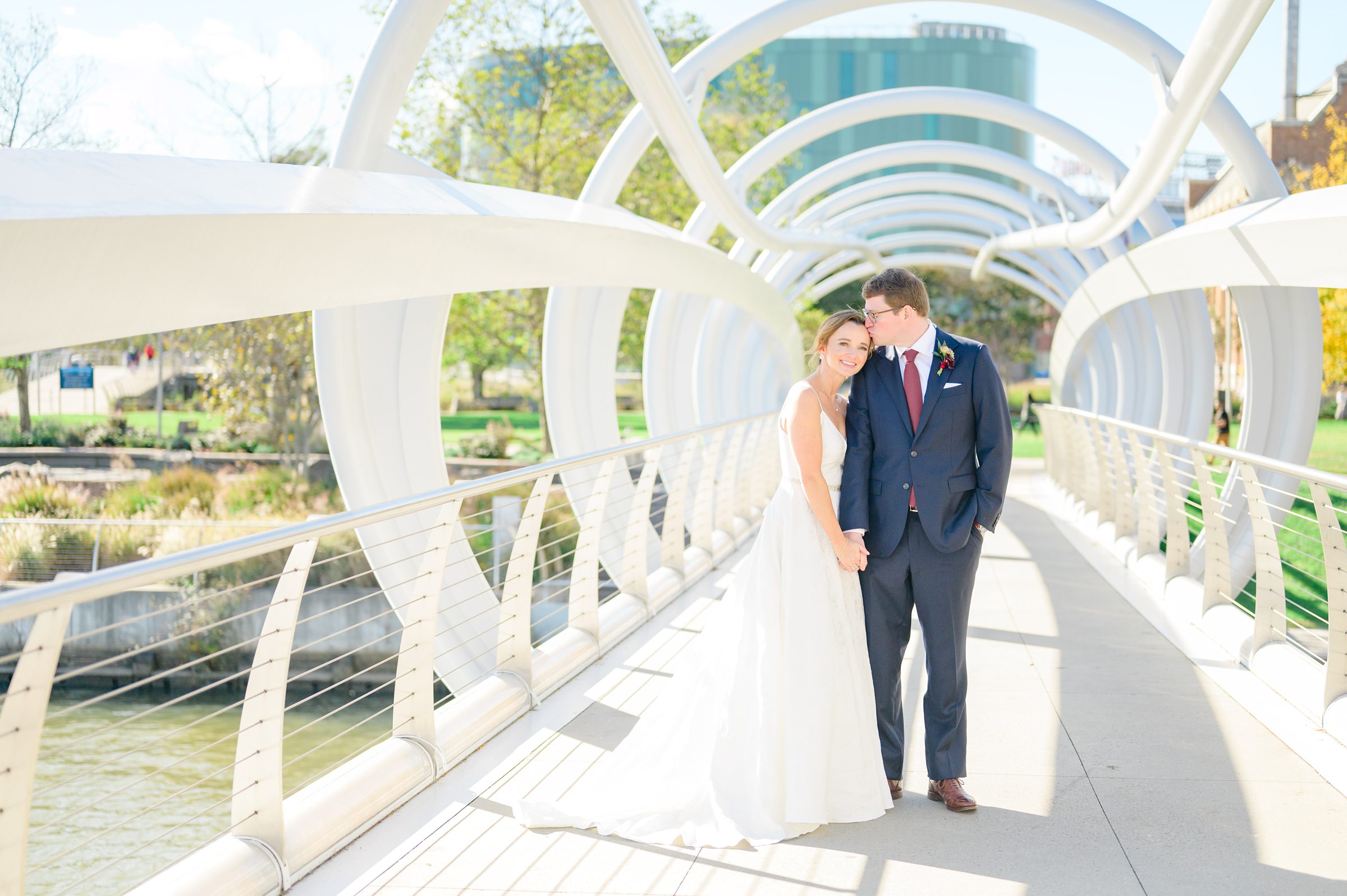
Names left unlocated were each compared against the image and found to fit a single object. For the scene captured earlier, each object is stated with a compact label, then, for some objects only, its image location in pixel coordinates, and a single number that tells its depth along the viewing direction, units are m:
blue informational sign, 29.05
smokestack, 37.69
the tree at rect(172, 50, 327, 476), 24.47
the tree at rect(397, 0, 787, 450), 24.88
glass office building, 55.25
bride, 3.73
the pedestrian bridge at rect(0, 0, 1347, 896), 3.37
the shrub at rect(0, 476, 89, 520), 19.67
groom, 3.93
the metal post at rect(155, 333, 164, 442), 25.13
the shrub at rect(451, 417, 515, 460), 26.94
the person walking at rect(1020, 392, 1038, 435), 35.62
